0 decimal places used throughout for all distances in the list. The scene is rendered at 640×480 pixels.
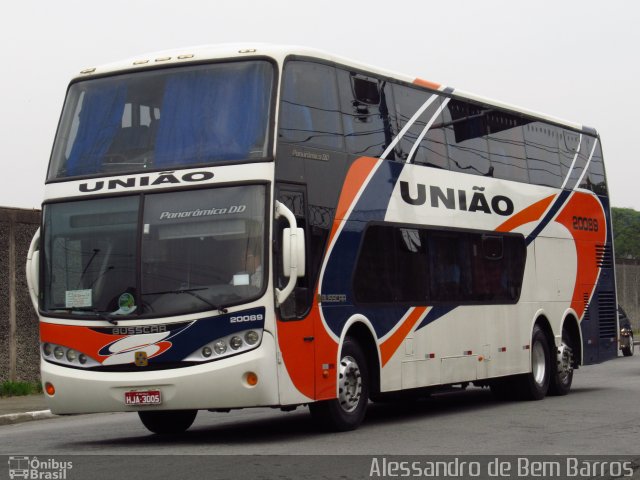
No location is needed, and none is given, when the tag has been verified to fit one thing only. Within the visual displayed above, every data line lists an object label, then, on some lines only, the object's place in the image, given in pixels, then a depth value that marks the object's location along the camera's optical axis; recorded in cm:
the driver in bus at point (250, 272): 1241
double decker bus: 1243
